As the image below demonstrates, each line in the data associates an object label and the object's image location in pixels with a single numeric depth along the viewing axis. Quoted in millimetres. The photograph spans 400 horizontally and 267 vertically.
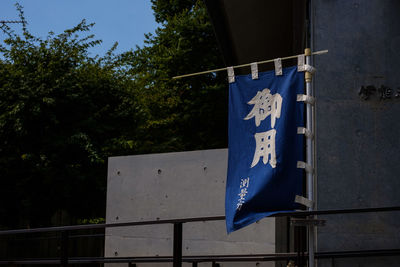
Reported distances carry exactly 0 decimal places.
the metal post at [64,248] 5117
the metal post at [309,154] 3816
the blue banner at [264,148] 3973
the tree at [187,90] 20812
